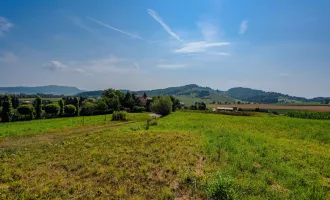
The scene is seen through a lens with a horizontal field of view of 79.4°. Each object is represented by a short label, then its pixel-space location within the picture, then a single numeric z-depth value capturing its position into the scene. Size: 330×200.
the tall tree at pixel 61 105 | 81.76
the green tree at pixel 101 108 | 82.94
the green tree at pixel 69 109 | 84.42
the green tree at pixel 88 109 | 81.12
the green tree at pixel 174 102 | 89.50
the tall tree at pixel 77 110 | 83.25
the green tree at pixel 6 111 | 59.75
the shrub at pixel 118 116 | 52.03
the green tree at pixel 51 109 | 80.81
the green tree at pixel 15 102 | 116.94
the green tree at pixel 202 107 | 127.05
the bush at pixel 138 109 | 91.75
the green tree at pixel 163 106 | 71.19
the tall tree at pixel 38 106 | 70.44
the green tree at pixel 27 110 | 66.81
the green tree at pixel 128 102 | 100.00
